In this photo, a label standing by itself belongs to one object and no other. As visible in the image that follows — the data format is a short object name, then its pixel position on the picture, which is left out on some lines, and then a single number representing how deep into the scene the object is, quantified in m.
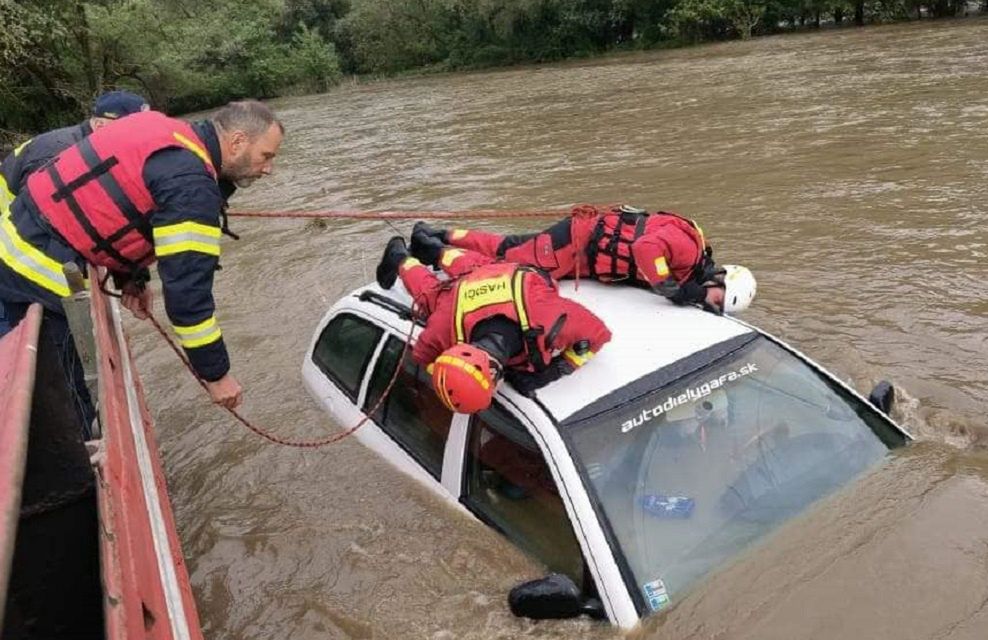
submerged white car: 3.00
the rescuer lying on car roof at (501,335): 3.16
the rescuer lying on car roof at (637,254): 4.43
